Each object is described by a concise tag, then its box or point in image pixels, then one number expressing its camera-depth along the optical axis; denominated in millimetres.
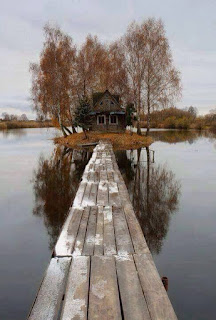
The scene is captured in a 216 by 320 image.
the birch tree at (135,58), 27789
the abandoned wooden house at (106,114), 33000
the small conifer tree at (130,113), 31347
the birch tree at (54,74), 29453
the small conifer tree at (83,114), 27630
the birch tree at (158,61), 27531
